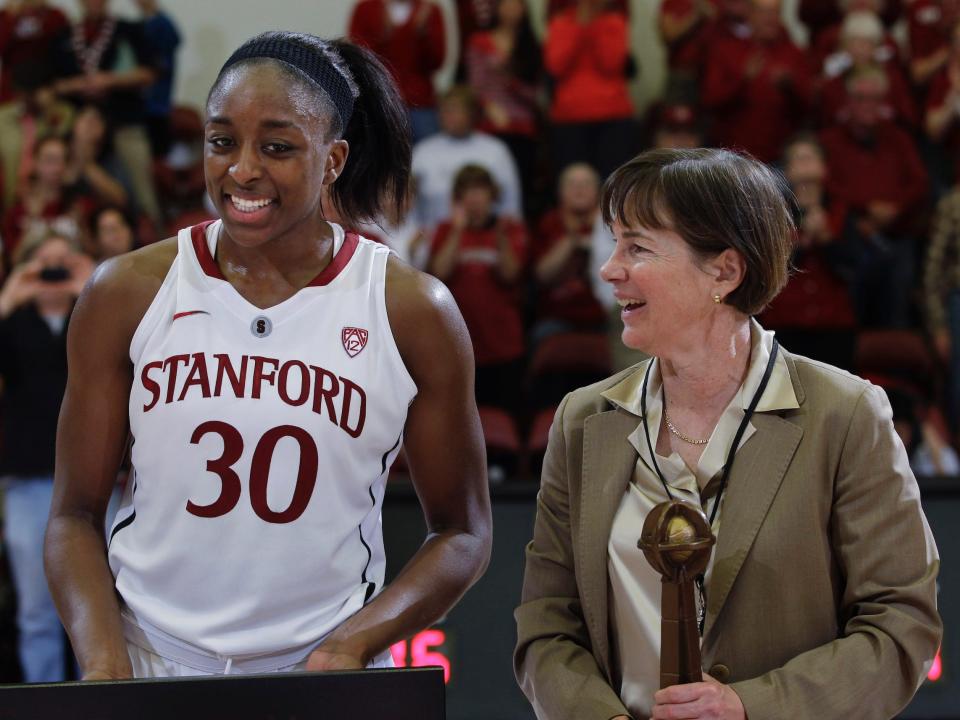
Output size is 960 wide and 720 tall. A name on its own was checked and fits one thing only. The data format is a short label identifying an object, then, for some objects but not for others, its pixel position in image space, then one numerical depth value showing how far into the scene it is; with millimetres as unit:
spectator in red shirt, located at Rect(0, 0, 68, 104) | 16326
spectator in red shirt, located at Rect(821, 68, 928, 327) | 14601
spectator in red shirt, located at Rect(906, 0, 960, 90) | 15802
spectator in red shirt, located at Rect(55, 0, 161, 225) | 16080
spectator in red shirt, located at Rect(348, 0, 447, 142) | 15895
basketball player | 4513
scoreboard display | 9749
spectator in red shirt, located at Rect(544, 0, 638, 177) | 15494
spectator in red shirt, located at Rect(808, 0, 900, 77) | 15471
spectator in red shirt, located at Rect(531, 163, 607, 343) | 13692
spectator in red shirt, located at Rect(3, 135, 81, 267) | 14586
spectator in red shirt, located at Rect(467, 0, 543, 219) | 15748
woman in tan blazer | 4105
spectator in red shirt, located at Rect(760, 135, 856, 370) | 12930
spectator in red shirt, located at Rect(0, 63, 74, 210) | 15679
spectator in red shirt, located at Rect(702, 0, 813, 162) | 15410
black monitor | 3259
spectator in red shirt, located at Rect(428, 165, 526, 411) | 13215
